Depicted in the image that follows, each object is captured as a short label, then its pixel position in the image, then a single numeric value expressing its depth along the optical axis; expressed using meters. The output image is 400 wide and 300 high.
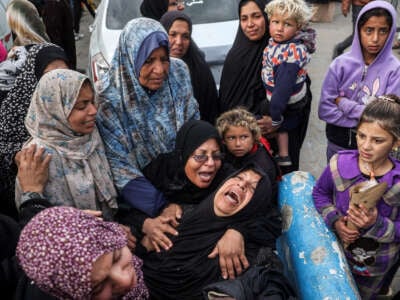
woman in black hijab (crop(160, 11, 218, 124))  3.08
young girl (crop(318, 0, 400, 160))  2.70
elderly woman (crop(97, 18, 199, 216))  2.33
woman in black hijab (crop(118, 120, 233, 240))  2.31
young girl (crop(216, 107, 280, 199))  2.62
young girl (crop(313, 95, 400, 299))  2.18
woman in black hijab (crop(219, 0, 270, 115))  3.20
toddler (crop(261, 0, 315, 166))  2.87
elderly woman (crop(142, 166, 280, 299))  2.11
